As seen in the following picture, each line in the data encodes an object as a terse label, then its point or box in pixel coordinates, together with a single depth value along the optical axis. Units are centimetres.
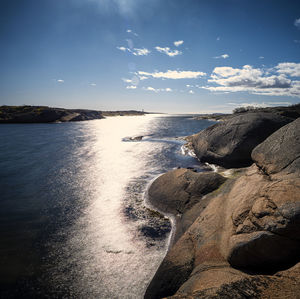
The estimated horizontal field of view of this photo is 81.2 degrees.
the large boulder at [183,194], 898
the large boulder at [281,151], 600
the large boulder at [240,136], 1474
